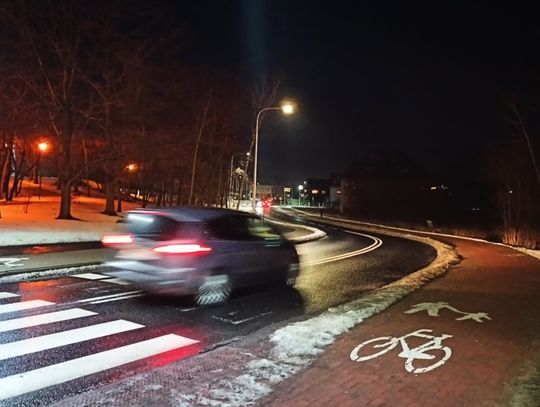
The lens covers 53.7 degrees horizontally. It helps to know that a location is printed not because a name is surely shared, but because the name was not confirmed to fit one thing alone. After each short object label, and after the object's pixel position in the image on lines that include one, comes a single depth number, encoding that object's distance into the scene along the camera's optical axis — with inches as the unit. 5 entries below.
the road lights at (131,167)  1538.1
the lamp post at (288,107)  1094.4
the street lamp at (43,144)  1736.0
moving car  351.6
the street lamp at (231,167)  2062.3
